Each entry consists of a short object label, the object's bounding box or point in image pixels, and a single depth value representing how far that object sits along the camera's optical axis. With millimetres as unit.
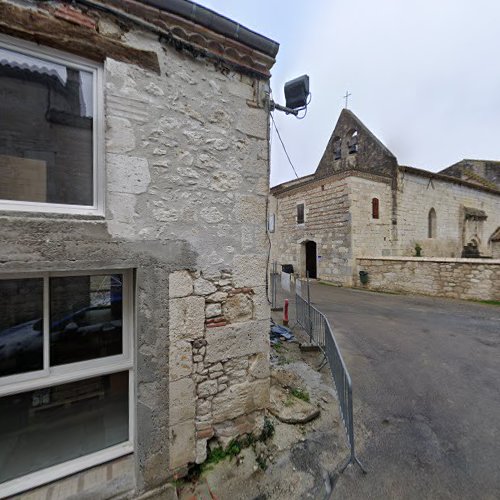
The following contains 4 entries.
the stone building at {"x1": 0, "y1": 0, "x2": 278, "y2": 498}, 2018
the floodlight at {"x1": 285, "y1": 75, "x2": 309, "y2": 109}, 3371
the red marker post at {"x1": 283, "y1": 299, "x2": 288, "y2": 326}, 7061
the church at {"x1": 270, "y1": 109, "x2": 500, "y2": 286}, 13953
